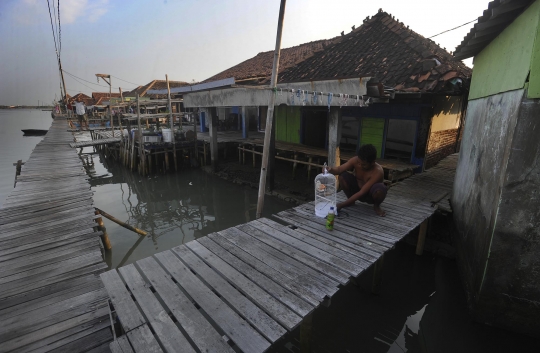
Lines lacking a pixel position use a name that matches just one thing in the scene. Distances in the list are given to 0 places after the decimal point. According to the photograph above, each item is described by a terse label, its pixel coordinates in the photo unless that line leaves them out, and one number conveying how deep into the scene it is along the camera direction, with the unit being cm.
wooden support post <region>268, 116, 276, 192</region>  1055
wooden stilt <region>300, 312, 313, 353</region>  338
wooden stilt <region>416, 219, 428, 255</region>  638
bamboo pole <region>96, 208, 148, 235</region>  692
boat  3156
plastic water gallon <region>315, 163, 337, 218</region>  509
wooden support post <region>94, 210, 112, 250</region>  713
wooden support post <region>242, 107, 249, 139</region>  1574
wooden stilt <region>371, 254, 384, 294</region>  519
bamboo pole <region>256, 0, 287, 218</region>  525
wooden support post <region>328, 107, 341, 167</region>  757
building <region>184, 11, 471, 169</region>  694
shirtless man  485
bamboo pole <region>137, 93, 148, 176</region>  1320
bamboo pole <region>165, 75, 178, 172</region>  1398
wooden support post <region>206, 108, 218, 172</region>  1255
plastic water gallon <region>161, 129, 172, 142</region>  1469
